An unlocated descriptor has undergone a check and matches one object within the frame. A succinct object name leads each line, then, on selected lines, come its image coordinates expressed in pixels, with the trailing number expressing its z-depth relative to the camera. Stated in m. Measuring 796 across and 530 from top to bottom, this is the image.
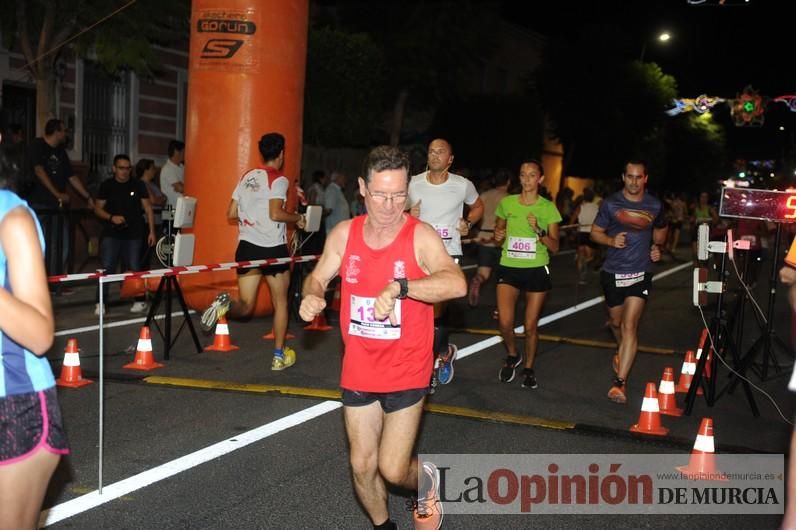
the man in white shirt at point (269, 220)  9.18
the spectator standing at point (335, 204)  20.28
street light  41.06
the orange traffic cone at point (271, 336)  11.09
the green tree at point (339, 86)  29.23
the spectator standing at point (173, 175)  15.45
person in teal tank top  2.99
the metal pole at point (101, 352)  5.50
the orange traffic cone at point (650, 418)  7.41
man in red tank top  4.61
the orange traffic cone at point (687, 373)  9.20
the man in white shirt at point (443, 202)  8.90
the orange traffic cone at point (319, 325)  11.85
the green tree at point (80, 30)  15.97
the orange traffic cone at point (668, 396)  8.19
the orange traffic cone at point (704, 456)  6.29
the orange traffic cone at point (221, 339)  10.23
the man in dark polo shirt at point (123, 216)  12.61
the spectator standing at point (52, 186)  13.25
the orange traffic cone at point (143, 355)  9.12
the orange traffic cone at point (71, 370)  8.28
